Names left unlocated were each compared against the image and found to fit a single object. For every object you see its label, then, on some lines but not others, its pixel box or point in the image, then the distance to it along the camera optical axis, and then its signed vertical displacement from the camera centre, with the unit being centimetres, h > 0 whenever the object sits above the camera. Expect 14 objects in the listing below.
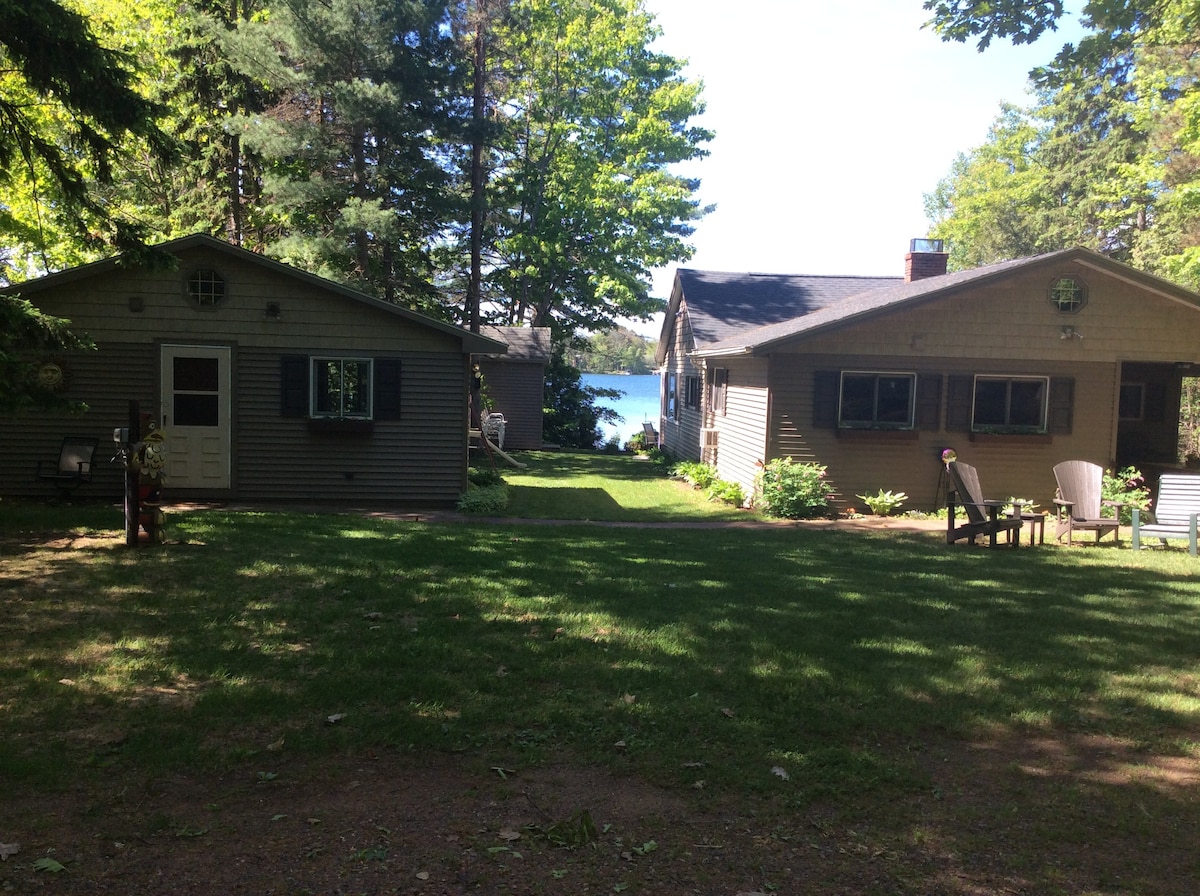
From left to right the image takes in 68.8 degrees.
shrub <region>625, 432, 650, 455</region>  2945 -119
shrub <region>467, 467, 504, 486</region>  1643 -140
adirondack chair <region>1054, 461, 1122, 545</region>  1175 -105
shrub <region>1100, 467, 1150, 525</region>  1413 -107
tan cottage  1435 +78
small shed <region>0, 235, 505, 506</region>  1288 +23
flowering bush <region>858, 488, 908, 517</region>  1438 -138
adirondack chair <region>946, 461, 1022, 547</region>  1121 -120
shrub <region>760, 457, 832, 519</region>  1406 -119
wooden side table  1151 -129
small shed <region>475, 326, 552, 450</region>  2659 +60
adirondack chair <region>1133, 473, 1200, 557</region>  1117 -112
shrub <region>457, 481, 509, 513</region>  1356 -151
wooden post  905 -115
